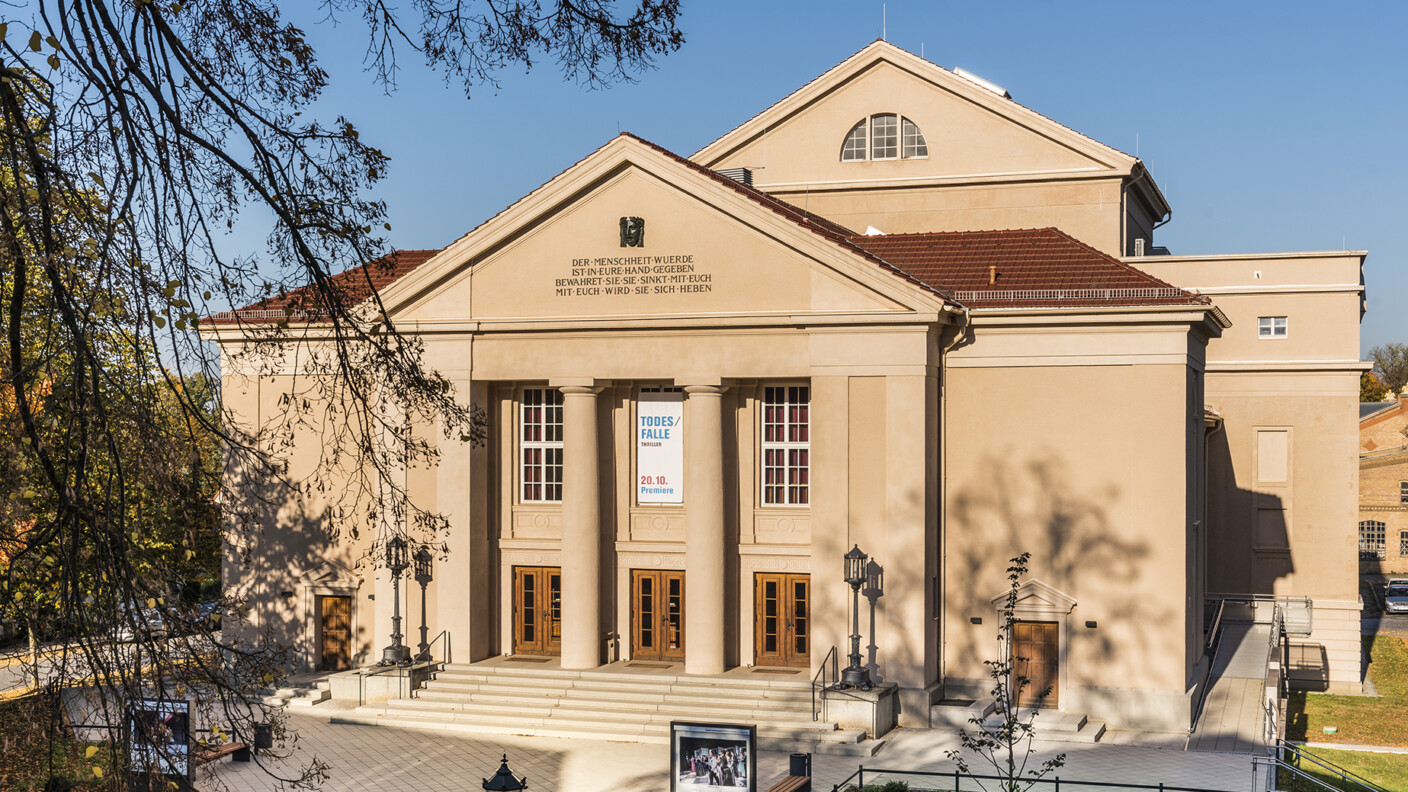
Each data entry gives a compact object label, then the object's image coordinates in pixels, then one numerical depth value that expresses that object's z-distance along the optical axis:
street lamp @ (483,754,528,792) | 18.62
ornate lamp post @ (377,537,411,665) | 26.98
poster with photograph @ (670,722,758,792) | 19.06
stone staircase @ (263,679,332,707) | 27.00
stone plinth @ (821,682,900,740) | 23.83
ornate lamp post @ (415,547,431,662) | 27.17
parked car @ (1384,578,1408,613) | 58.97
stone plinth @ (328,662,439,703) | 26.53
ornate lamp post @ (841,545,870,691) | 24.33
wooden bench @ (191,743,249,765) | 21.98
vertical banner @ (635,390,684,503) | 27.62
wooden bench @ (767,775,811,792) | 19.44
